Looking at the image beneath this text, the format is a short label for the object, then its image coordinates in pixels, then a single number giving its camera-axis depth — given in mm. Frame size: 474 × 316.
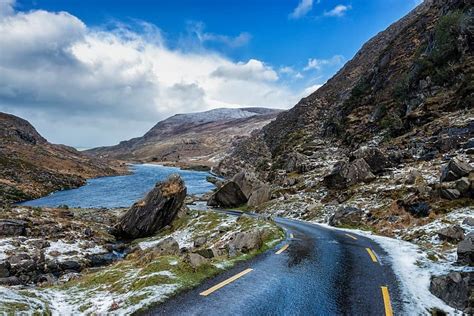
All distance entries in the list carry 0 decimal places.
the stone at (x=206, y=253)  17938
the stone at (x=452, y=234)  18075
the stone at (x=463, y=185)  23750
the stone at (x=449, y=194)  24172
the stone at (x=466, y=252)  13180
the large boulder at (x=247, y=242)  17739
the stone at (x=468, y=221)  19355
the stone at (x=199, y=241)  31844
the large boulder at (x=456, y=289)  9641
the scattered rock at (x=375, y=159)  43219
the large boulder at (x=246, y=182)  62594
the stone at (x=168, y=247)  21572
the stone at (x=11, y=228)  33075
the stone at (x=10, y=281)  22359
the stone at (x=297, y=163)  69438
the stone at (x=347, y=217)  32062
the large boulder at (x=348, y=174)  43906
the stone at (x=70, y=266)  28188
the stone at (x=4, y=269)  24278
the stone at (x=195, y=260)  12469
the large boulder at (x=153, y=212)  41906
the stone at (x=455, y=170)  26000
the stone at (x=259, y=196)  57656
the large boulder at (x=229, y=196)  62094
